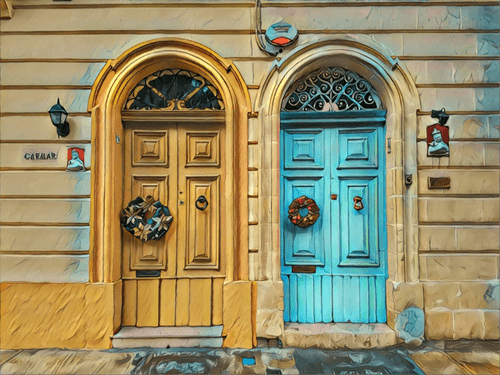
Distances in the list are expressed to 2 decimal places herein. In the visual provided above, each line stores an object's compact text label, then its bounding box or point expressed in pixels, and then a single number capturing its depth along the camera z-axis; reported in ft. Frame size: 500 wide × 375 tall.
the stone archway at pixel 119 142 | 13.38
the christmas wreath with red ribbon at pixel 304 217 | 13.92
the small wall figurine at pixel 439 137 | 13.34
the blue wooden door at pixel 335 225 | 14.05
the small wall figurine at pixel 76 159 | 13.46
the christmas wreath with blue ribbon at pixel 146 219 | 13.82
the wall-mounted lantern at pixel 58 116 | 13.10
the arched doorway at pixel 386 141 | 13.37
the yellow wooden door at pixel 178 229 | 14.03
